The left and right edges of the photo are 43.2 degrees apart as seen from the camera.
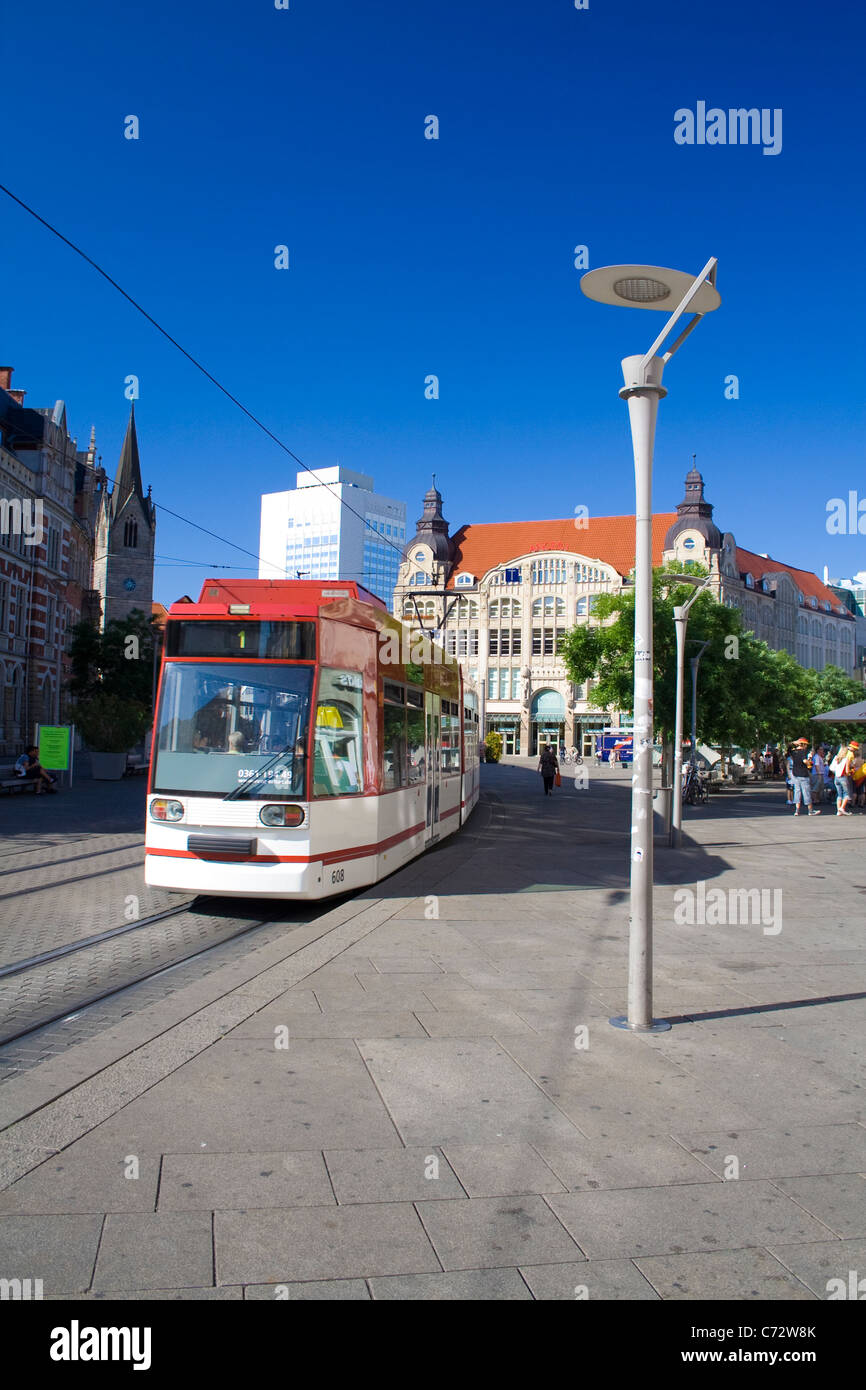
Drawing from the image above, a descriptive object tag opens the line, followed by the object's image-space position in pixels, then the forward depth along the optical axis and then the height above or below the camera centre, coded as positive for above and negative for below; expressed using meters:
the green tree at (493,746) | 71.92 +0.95
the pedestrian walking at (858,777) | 30.49 -0.25
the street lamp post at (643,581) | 6.35 +1.09
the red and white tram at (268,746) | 10.05 +0.09
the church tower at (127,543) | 88.94 +17.27
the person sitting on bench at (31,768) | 27.28 -0.44
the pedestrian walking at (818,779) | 34.59 -0.38
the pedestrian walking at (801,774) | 28.42 -0.18
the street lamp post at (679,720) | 18.72 +0.90
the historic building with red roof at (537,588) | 91.25 +15.04
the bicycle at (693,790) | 32.28 -0.76
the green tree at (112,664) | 42.12 +3.44
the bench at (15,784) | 27.02 -0.85
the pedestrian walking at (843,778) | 28.16 -0.27
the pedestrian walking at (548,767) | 34.41 -0.17
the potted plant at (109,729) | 34.22 +0.72
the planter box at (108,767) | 34.44 -0.47
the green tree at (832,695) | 63.28 +4.87
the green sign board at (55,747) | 28.70 +0.10
